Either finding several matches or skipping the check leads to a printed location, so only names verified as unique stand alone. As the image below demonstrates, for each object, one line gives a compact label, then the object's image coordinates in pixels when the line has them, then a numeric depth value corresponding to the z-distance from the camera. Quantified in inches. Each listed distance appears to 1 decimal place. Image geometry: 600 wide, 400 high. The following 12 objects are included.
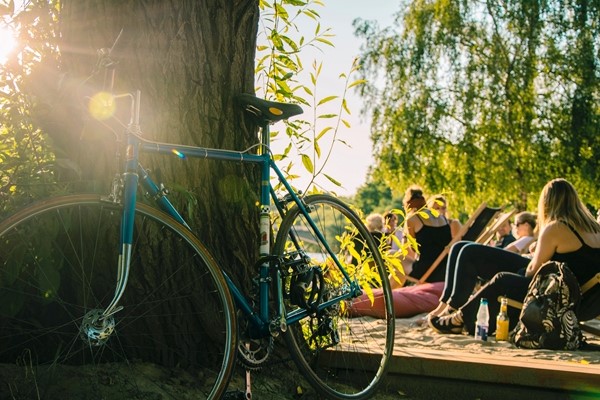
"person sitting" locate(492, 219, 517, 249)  465.9
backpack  229.0
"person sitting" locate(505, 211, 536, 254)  399.5
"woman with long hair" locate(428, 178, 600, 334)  241.8
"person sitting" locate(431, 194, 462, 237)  417.7
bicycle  119.0
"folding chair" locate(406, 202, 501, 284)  367.9
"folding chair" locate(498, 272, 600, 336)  238.7
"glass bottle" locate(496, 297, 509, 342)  247.0
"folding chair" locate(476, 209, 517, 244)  408.8
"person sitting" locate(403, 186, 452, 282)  370.0
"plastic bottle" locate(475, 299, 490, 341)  244.4
